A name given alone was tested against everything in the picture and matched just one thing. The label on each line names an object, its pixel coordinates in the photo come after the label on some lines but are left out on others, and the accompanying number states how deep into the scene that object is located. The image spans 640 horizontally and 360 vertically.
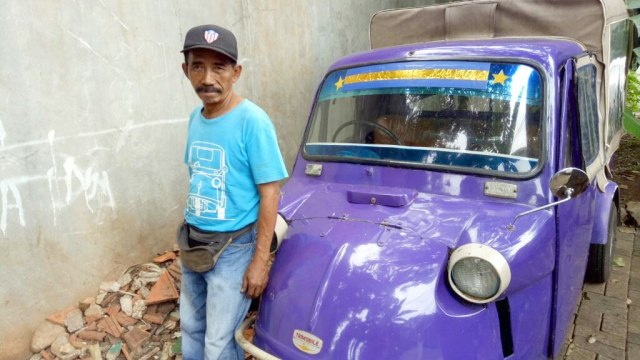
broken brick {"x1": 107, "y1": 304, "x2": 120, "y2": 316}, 3.04
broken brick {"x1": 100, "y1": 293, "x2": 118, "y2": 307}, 3.10
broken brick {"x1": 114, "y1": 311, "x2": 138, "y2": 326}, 3.00
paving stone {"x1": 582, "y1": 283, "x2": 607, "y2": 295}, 3.37
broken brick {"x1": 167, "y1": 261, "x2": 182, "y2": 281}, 3.23
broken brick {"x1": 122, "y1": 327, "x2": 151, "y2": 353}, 2.84
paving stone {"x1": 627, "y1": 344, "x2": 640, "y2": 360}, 2.64
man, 1.77
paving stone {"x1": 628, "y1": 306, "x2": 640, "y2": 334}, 2.91
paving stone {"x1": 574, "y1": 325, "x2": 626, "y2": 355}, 2.76
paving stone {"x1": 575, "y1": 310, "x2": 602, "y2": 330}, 2.96
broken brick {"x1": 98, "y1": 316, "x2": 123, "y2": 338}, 2.93
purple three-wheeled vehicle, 1.68
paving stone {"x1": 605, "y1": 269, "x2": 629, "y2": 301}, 3.32
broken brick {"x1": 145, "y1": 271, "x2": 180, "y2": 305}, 3.07
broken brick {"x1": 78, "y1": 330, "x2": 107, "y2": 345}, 2.90
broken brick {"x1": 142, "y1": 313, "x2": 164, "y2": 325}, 3.00
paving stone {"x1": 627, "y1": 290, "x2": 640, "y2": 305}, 3.23
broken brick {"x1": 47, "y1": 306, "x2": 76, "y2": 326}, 2.90
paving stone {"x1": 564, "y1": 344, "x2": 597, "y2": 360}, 2.65
